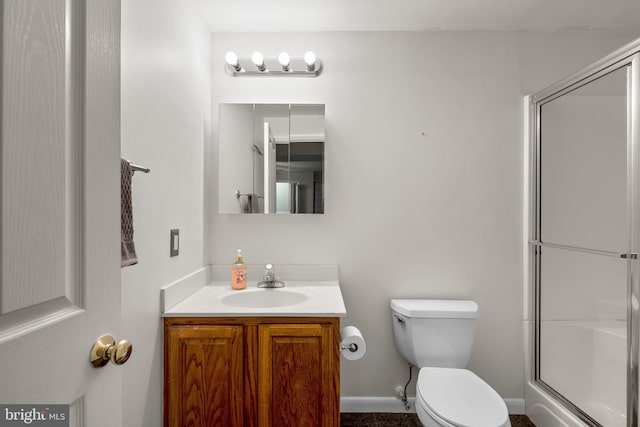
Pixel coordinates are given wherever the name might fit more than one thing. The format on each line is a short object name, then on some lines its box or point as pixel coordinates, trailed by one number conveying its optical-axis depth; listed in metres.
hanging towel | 1.02
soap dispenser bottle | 1.88
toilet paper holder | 1.61
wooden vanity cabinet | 1.44
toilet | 1.43
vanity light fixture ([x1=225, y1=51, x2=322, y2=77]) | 1.98
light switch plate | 1.52
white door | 0.49
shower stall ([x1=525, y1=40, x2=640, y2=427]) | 1.42
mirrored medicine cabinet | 1.95
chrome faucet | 1.91
